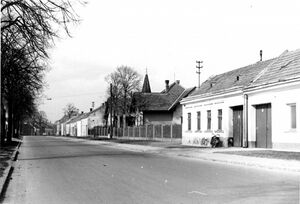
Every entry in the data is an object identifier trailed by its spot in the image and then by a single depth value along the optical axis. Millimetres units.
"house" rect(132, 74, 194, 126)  68688
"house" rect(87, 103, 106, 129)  118550
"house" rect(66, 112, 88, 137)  124250
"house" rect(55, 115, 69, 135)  183125
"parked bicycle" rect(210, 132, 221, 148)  31734
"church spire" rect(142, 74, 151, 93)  86438
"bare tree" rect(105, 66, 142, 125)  71688
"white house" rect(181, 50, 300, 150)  23875
